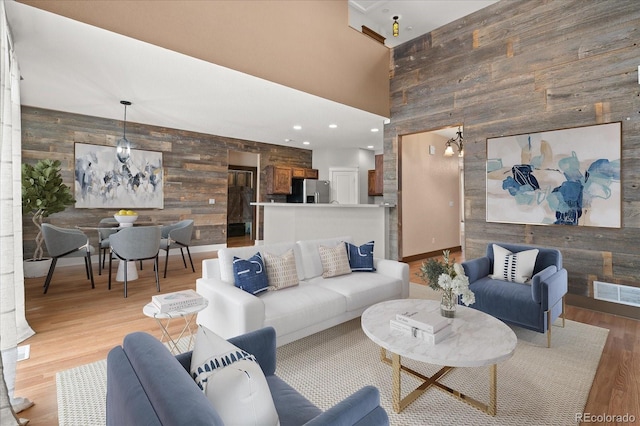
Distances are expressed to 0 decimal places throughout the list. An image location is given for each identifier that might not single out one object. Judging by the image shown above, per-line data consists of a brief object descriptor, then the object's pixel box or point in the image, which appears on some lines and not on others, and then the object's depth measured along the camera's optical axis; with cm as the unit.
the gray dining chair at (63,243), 399
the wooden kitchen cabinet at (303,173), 863
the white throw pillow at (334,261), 318
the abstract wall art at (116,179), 574
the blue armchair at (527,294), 258
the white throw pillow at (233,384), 90
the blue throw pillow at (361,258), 335
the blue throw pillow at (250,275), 255
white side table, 204
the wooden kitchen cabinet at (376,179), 830
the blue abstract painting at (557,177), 352
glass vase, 215
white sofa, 226
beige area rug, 182
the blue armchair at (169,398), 79
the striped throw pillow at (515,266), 307
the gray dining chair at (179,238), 512
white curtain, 184
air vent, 338
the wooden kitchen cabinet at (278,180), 827
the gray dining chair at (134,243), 404
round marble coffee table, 166
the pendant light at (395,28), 561
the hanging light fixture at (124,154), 598
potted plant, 421
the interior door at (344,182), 870
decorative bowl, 477
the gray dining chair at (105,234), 472
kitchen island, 542
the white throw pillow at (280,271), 275
